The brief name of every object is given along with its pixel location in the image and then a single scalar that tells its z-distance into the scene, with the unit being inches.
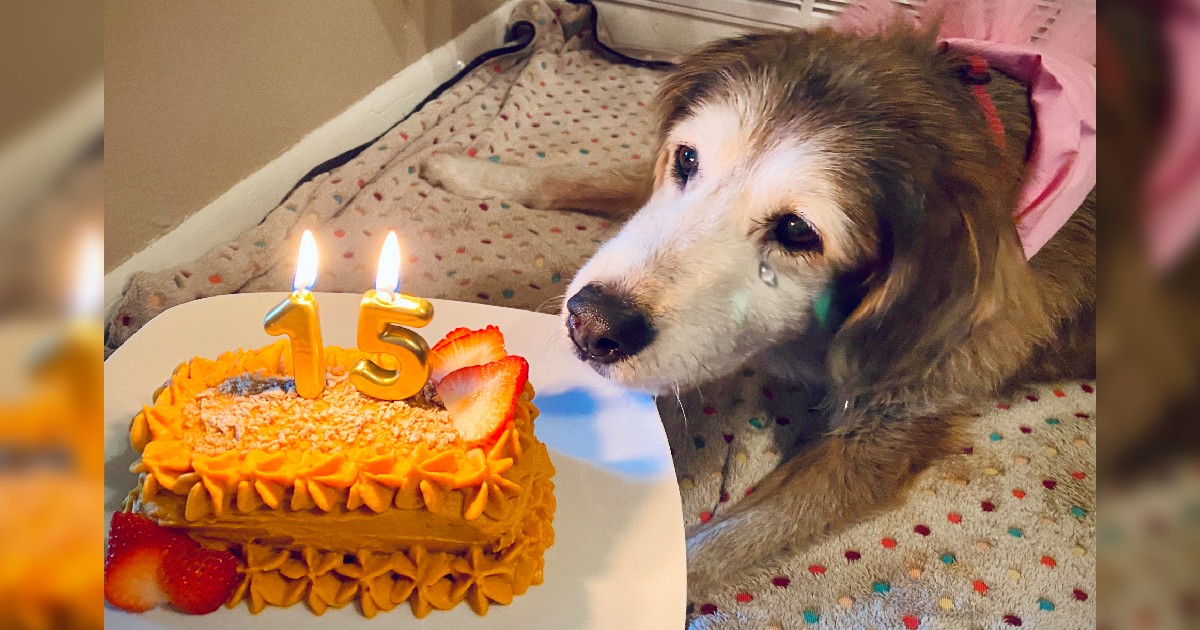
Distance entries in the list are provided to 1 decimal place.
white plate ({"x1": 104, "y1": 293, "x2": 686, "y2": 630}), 26.8
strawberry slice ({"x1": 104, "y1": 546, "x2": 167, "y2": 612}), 25.1
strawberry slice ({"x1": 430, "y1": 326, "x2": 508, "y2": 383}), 29.5
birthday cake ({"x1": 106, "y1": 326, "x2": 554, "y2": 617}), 25.2
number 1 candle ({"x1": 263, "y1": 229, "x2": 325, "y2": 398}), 26.7
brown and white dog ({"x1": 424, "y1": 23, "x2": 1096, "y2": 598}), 26.8
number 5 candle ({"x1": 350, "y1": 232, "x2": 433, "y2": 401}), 27.0
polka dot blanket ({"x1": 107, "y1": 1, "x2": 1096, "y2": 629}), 27.5
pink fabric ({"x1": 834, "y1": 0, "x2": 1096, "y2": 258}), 25.7
